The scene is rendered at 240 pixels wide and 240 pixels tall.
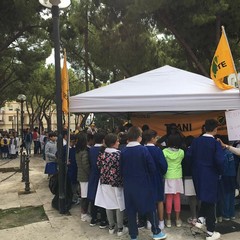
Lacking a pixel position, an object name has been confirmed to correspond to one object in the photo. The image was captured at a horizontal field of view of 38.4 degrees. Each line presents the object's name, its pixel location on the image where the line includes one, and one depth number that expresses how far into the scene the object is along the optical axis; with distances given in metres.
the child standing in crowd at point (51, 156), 9.08
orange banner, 8.68
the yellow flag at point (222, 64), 5.86
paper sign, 5.64
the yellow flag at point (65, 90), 6.65
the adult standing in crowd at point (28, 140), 20.65
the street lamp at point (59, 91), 6.57
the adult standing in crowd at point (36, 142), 22.25
